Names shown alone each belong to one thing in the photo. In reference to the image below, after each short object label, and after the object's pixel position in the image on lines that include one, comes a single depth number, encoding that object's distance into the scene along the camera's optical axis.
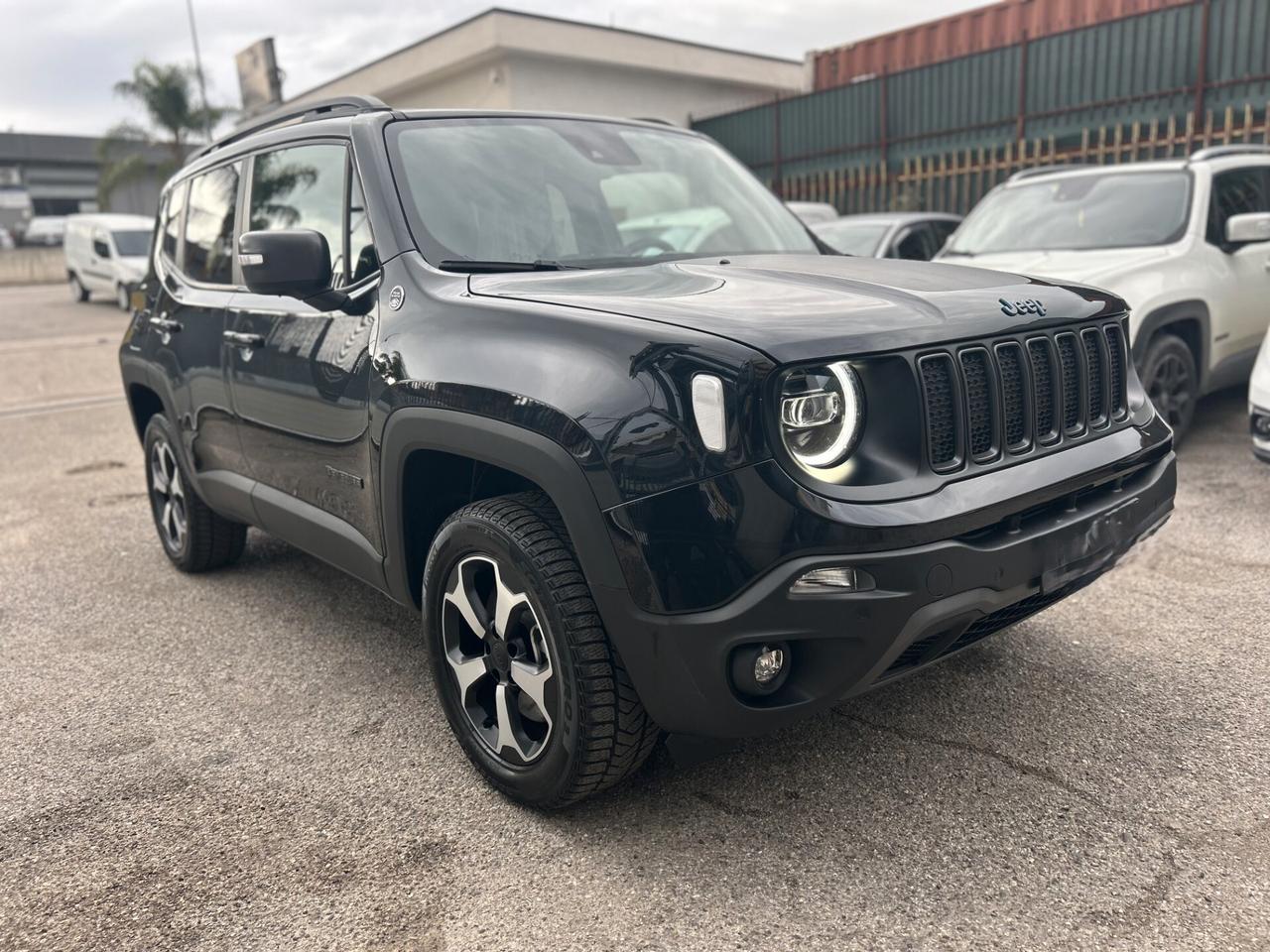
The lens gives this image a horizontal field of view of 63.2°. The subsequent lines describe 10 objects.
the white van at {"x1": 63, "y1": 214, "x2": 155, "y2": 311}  19.33
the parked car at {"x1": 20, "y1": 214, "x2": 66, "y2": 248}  47.25
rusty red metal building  13.72
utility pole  33.16
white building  17.30
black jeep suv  2.06
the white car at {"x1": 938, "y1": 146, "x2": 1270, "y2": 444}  5.66
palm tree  32.97
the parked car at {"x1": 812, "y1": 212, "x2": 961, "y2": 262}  8.46
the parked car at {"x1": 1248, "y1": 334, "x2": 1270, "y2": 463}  4.72
